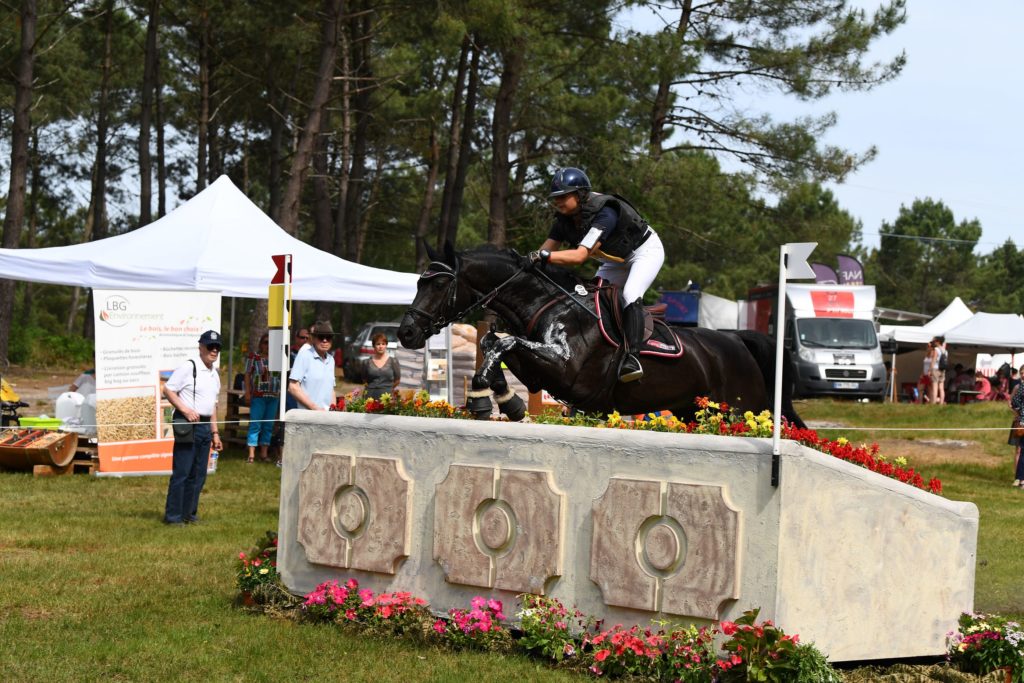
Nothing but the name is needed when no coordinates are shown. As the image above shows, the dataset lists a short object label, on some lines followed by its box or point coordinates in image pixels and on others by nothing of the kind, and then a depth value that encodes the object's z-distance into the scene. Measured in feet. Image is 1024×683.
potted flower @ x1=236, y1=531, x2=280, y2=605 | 24.59
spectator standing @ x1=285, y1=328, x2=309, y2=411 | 49.05
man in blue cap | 36.37
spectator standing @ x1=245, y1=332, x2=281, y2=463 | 53.72
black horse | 25.21
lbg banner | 47.32
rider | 26.45
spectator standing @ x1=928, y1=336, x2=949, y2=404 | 98.37
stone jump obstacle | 19.07
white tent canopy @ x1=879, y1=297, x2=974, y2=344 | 127.13
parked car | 104.12
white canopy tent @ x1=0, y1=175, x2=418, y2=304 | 47.16
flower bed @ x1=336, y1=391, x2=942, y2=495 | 21.08
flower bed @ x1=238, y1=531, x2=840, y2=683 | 18.12
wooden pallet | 47.01
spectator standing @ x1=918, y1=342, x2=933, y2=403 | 100.94
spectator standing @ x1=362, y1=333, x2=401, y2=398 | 49.29
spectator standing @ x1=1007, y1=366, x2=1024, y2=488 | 53.52
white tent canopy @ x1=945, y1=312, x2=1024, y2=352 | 112.57
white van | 97.60
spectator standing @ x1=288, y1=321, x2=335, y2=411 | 44.47
